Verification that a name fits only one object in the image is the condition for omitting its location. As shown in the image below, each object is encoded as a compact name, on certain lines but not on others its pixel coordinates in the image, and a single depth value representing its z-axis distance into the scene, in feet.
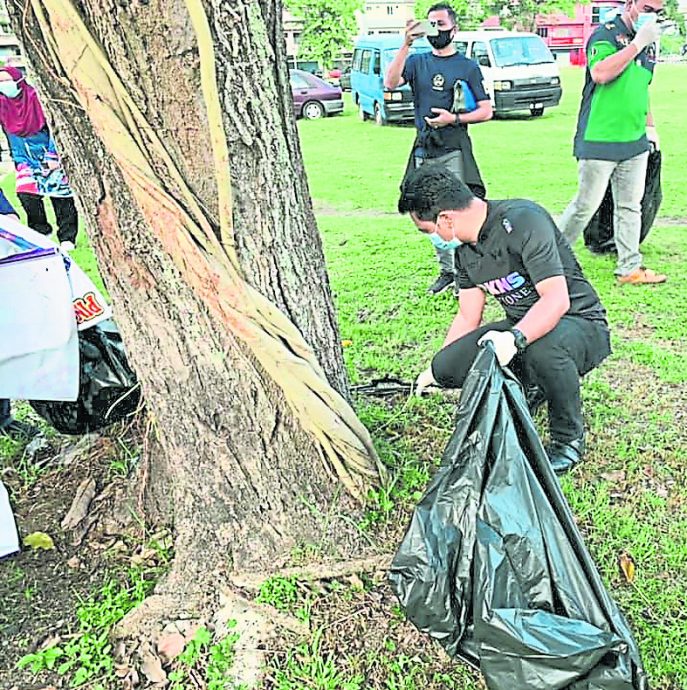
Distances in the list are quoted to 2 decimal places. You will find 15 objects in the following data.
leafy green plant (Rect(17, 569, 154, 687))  7.09
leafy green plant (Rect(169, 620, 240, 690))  6.82
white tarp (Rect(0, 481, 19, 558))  8.23
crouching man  8.70
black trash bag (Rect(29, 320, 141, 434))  9.89
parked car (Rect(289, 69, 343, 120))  60.75
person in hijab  18.58
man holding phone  14.99
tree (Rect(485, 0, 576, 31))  112.57
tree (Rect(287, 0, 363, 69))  105.57
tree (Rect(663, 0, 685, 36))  111.79
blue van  49.88
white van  49.49
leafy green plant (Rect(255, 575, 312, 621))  7.23
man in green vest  14.52
